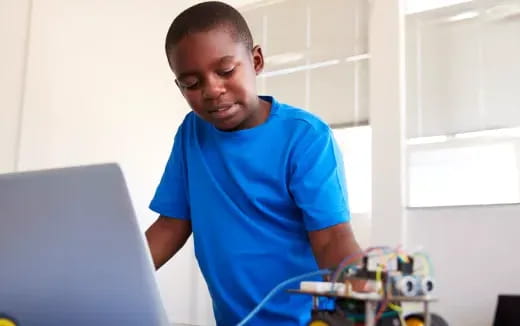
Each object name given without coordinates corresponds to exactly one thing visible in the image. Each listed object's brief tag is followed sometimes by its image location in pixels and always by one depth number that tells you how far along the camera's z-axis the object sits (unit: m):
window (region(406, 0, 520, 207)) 2.03
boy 0.89
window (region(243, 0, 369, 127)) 2.46
